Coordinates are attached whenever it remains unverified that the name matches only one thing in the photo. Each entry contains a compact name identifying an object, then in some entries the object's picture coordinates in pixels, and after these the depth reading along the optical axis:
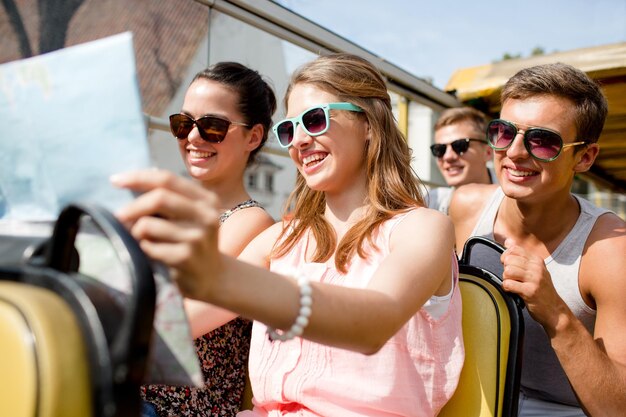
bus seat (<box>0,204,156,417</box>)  0.63
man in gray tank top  1.73
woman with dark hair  1.78
